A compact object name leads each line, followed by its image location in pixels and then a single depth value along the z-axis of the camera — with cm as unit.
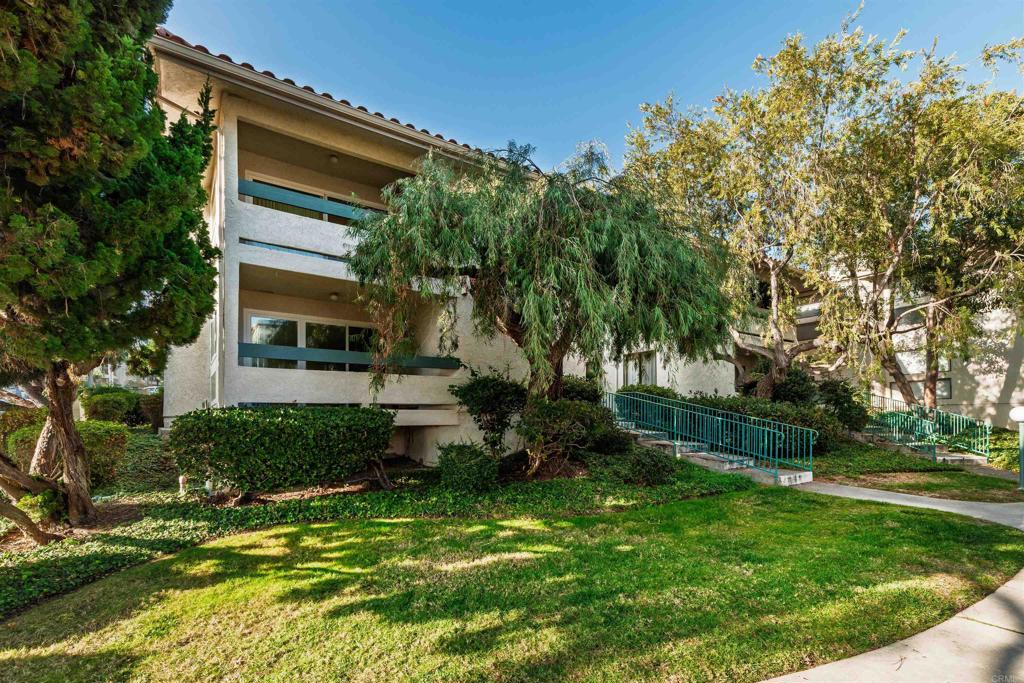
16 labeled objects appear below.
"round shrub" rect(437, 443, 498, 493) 811
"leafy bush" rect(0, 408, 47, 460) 902
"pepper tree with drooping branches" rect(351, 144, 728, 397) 742
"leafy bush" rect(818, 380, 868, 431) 1504
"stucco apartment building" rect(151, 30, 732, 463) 887
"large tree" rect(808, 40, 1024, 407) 1201
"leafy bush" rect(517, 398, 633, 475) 866
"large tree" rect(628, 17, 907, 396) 1265
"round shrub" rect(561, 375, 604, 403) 1166
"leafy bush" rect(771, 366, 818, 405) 1583
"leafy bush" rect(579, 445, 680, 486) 873
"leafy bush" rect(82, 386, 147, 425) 1172
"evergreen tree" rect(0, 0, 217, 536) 450
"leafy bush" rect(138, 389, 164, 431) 1255
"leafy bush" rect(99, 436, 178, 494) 842
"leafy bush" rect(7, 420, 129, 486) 830
